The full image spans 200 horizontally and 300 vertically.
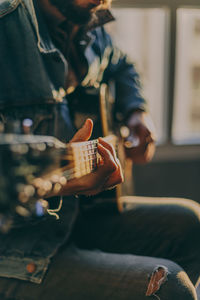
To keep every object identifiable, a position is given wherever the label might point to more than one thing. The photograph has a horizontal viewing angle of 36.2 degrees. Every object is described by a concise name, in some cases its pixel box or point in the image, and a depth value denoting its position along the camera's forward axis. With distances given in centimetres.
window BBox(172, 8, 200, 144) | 209
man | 74
